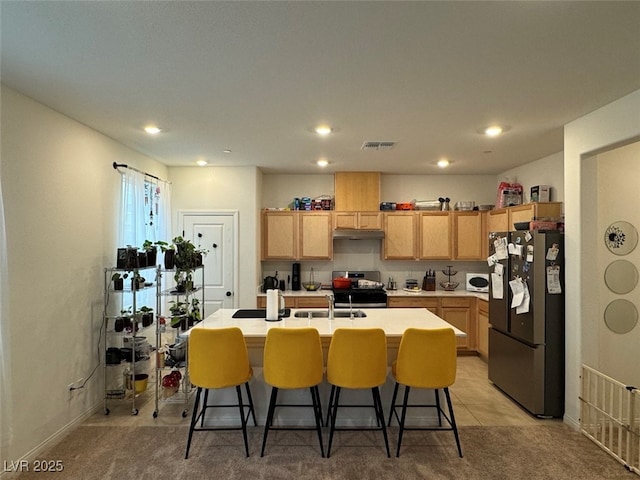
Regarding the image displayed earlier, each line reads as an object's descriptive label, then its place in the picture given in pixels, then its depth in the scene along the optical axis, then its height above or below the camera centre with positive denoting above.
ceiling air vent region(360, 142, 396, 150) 3.89 +1.05
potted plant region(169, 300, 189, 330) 3.62 -0.74
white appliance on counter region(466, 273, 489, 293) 5.46 -0.61
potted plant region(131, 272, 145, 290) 3.43 -0.38
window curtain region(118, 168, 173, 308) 3.85 +0.34
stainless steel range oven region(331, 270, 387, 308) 5.18 -0.76
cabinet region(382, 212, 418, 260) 5.54 +0.11
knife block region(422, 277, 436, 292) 5.61 -0.65
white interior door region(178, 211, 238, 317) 5.11 -0.07
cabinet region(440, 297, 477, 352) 5.20 -1.02
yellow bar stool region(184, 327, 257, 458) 2.62 -0.83
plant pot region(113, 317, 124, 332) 3.49 -0.78
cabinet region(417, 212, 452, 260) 5.54 +0.06
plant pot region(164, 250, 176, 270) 3.63 -0.18
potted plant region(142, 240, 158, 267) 3.59 -0.11
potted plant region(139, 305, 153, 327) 3.61 -0.73
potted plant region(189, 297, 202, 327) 3.75 -0.75
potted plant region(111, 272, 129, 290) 3.51 -0.37
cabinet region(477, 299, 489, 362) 4.90 -1.18
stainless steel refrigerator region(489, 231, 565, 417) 3.31 -0.75
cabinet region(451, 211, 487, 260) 5.53 +0.10
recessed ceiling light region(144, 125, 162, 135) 3.39 +1.07
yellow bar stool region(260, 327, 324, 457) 2.60 -0.83
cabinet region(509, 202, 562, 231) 4.06 +0.36
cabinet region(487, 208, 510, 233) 4.82 +0.30
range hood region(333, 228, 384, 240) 5.41 +0.12
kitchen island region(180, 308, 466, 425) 3.11 -1.29
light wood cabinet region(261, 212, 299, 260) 5.47 +0.14
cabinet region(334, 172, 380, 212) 5.44 +0.73
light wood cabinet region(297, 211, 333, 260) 5.46 +0.12
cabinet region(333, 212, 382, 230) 5.43 +0.33
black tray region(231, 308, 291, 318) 3.42 -0.69
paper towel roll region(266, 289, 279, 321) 3.16 -0.55
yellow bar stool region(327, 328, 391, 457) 2.61 -0.84
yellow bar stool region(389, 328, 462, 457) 2.62 -0.83
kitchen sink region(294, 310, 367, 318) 3.46 -0.69
